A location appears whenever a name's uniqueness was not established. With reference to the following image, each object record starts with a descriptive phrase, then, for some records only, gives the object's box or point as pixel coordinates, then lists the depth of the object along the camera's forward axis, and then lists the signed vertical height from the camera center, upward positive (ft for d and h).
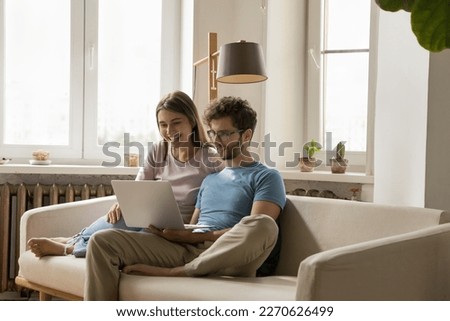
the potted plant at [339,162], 12.55 -0.44
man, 7.61 -1.20
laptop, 8.18 -0.87
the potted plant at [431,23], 3.42 +0.62
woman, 9.54 -0.34
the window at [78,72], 13.61 +1.27
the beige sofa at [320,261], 5.89 -1.28
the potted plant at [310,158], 12.79 -0.39
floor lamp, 10.39 +1.16
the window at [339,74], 13.29 +1.31
